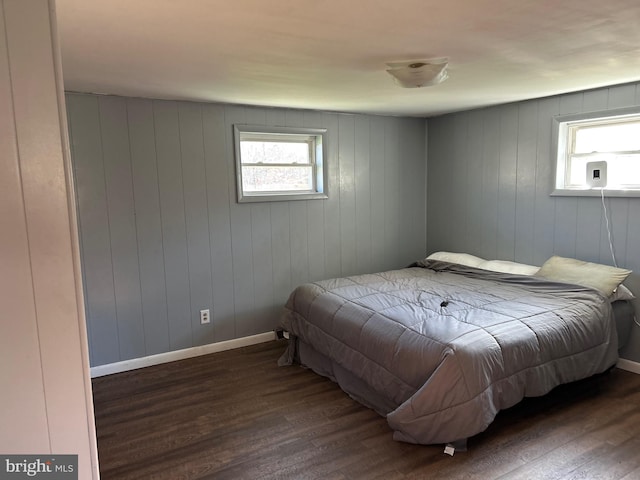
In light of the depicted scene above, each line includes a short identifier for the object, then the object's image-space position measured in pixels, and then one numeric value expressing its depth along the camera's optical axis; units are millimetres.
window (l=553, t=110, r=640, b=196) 3223
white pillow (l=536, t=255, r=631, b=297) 3062
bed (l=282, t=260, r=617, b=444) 2254
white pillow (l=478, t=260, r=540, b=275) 3635
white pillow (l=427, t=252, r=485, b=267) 4086
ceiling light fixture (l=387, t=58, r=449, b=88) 2419
